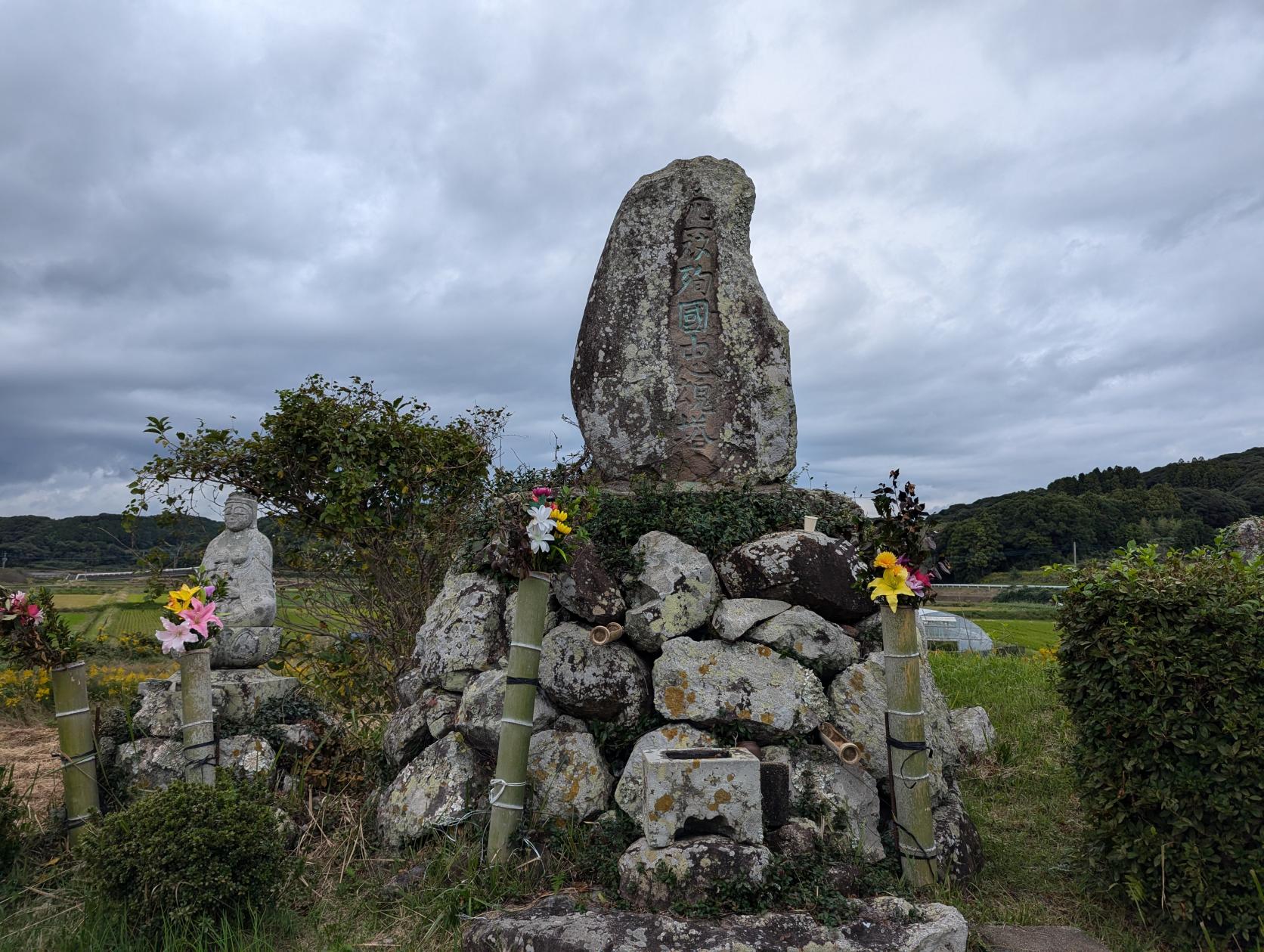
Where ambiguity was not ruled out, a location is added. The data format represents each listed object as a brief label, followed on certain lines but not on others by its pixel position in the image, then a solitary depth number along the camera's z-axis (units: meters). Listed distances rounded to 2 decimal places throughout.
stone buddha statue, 7.16
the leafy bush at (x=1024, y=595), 32.56
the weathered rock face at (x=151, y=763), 6.48
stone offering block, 4.41
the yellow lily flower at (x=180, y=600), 5.85
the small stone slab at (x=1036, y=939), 4.30
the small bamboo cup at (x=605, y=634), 5.51
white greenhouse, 21.19
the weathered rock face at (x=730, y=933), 3.93
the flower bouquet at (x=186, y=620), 5.80
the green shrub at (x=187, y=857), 4.36
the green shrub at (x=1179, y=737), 4.38
